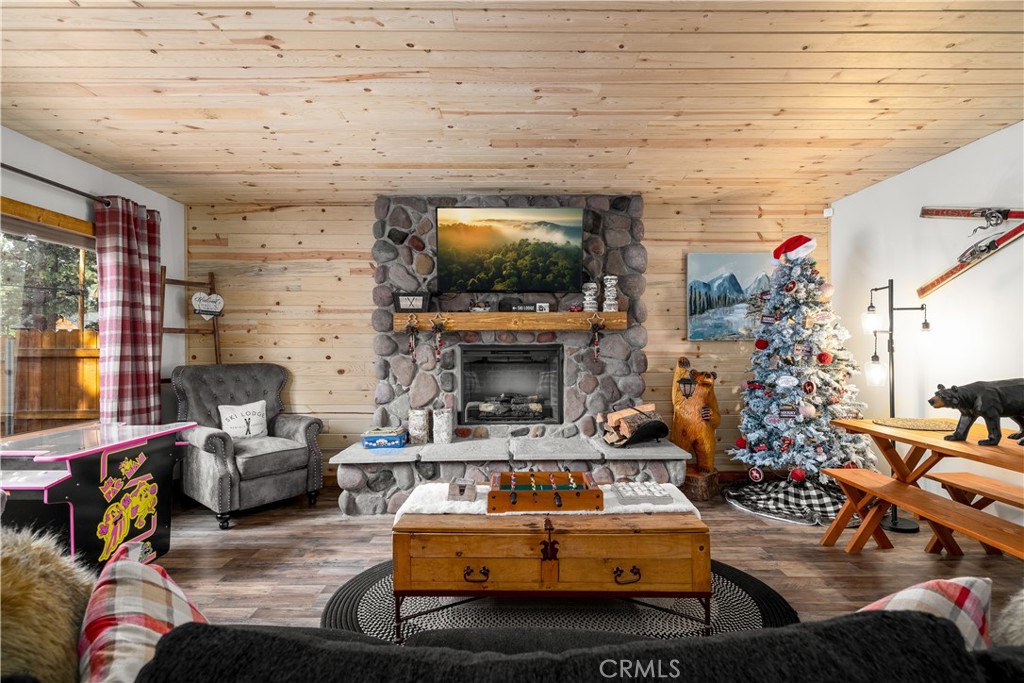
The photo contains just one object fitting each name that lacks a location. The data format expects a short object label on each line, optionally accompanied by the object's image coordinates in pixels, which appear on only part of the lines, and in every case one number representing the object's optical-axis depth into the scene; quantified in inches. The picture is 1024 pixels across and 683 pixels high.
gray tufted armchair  129.4
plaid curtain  131.8
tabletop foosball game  87.2
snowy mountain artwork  172.9
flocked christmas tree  141.7
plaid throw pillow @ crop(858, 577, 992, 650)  29.0
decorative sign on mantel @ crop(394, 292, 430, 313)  160.2
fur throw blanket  24.7
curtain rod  105.0
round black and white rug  84.0
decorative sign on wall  162.2
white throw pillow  150.6
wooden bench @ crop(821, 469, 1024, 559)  84.8
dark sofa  22.6
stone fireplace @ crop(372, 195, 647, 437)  163.9
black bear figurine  85.8
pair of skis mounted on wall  111.8
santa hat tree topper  147.8
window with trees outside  111.4
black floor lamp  125.0
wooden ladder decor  161.0
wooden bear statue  155.9
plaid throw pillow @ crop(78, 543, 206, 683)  26.5
